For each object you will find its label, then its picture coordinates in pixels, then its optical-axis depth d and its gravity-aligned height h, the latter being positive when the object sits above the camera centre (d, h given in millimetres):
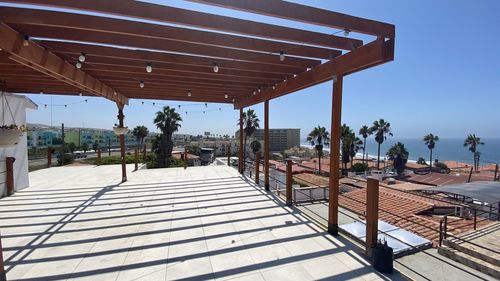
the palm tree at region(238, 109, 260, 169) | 22898 +995
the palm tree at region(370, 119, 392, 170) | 32219 +368
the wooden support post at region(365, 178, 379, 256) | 3188 -1036
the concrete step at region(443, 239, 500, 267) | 3529 -1762
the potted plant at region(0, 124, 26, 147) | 3500 -67
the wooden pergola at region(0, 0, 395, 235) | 2834 +1286
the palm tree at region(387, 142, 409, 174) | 31945 -3047
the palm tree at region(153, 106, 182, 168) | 19094 +497
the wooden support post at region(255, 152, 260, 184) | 7833 -1064
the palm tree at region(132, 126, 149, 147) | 29297 -92
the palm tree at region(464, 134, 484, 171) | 37000 -1404
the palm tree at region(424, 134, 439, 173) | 37969 -1032
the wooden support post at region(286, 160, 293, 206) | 5801 -1239
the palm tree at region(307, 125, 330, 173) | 27612 -518
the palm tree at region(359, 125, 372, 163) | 33706 +232
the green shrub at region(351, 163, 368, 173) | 28578 -4029
